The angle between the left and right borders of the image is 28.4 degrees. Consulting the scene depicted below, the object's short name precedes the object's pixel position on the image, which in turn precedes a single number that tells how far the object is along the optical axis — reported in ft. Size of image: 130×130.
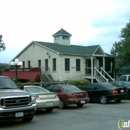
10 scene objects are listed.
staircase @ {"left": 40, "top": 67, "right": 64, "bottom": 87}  101.72
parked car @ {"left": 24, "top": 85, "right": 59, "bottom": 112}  40.50
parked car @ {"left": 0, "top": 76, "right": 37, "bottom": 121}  29.73
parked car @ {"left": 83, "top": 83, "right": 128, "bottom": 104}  55.47
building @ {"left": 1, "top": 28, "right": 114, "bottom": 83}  104.12
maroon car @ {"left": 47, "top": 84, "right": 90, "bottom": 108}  47.50
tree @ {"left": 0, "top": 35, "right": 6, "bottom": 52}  158.42
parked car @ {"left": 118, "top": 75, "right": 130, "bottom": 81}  77.29
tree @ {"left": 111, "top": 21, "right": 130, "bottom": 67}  120.70
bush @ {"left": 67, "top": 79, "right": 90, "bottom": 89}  94.44
